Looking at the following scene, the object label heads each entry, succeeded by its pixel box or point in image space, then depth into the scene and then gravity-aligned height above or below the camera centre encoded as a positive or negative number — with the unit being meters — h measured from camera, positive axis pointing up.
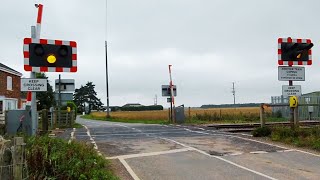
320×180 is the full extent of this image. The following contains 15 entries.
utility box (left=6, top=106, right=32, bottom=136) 11.18 -0.30
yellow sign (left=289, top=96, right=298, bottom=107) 15.62 +0.22
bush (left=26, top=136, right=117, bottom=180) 7.83 -1.03
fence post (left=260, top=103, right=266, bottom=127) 17.22 -0.39
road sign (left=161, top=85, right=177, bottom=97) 31.98 +1.44
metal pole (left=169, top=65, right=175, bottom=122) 30.69 +0.29
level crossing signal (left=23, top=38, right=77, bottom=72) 9.73 +1.31
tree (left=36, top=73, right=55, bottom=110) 57.66 +1.67
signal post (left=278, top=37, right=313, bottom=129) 14.44 +1.63
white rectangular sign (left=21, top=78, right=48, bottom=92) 9.64 +0.60
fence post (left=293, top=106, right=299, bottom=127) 15.94 -0.38
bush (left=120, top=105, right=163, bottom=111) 125.20 +0.44
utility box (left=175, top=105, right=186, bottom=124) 30.07 -0.38
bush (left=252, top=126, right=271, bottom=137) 16.67 -0.98
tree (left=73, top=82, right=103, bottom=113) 142.25 +4.54
